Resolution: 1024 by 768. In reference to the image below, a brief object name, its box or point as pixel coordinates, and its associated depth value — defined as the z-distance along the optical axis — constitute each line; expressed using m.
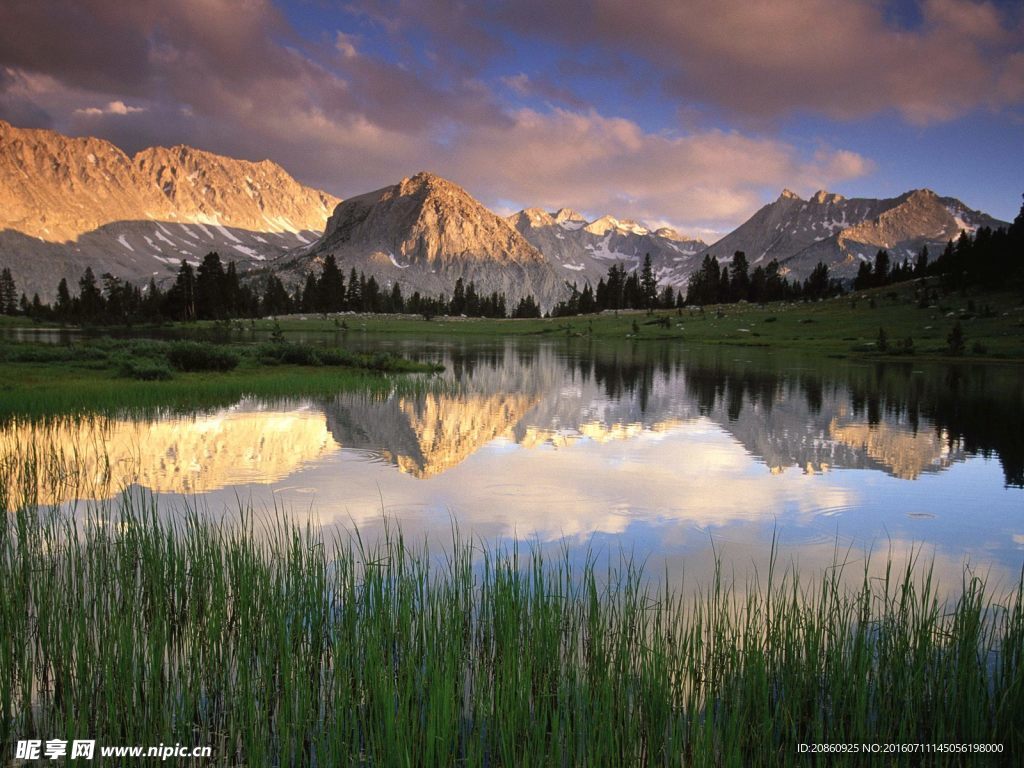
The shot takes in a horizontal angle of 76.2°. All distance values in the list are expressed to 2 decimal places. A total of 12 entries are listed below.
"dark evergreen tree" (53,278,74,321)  155.04
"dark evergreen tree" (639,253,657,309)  179.50
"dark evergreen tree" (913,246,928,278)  123.56
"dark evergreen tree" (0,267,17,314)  179.40
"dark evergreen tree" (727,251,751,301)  162.50
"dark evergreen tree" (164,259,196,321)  145.12
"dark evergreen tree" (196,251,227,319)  148.12
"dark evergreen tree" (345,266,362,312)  183.50
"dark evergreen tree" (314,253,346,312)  179.80
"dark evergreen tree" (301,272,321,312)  179.62
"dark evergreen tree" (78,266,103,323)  152.81
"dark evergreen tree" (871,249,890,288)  139.25
